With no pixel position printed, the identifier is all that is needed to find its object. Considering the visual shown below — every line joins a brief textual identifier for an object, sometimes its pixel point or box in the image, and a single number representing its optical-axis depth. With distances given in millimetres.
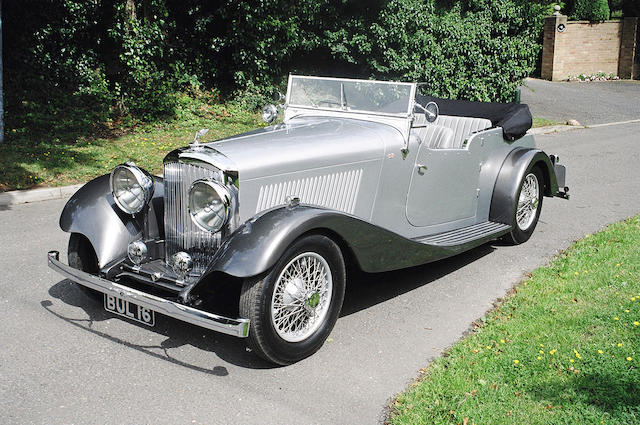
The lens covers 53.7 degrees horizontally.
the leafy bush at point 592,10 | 25656
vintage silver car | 3783
